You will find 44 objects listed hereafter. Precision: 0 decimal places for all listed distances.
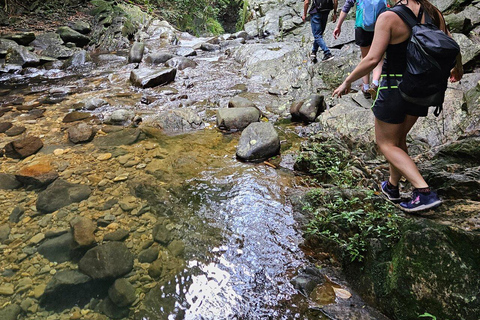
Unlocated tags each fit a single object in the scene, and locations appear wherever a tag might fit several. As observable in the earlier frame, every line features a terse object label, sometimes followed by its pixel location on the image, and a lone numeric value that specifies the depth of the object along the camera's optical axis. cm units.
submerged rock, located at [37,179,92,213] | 364
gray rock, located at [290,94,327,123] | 557
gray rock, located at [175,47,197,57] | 1114
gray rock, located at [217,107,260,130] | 557
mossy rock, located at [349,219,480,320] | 171
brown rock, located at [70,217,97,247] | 312
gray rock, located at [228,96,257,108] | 617
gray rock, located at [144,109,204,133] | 574
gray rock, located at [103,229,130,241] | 317
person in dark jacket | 676
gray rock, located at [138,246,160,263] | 290
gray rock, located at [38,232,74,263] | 295
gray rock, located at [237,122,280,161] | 449
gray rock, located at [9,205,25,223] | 345
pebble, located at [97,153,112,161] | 470
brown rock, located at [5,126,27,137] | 560
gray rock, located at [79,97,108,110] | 673
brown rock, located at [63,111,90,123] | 619
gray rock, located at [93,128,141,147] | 517
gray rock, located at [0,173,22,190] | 401
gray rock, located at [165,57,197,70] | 959
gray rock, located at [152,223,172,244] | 313
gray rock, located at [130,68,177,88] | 801
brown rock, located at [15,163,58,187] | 410
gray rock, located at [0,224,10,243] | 318
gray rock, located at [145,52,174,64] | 1020
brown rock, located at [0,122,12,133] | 576
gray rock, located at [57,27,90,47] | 1138
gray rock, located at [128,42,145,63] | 1013
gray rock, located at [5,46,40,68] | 953
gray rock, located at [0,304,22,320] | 237
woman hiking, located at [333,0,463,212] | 208
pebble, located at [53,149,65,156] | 484
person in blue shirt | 450
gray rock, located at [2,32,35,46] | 1002
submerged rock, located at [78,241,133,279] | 273
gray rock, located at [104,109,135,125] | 598
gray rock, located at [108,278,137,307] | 249
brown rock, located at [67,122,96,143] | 526
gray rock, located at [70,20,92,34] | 1241
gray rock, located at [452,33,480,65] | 500
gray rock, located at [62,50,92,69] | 1010
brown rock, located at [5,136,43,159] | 486
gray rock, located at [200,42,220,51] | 1228
